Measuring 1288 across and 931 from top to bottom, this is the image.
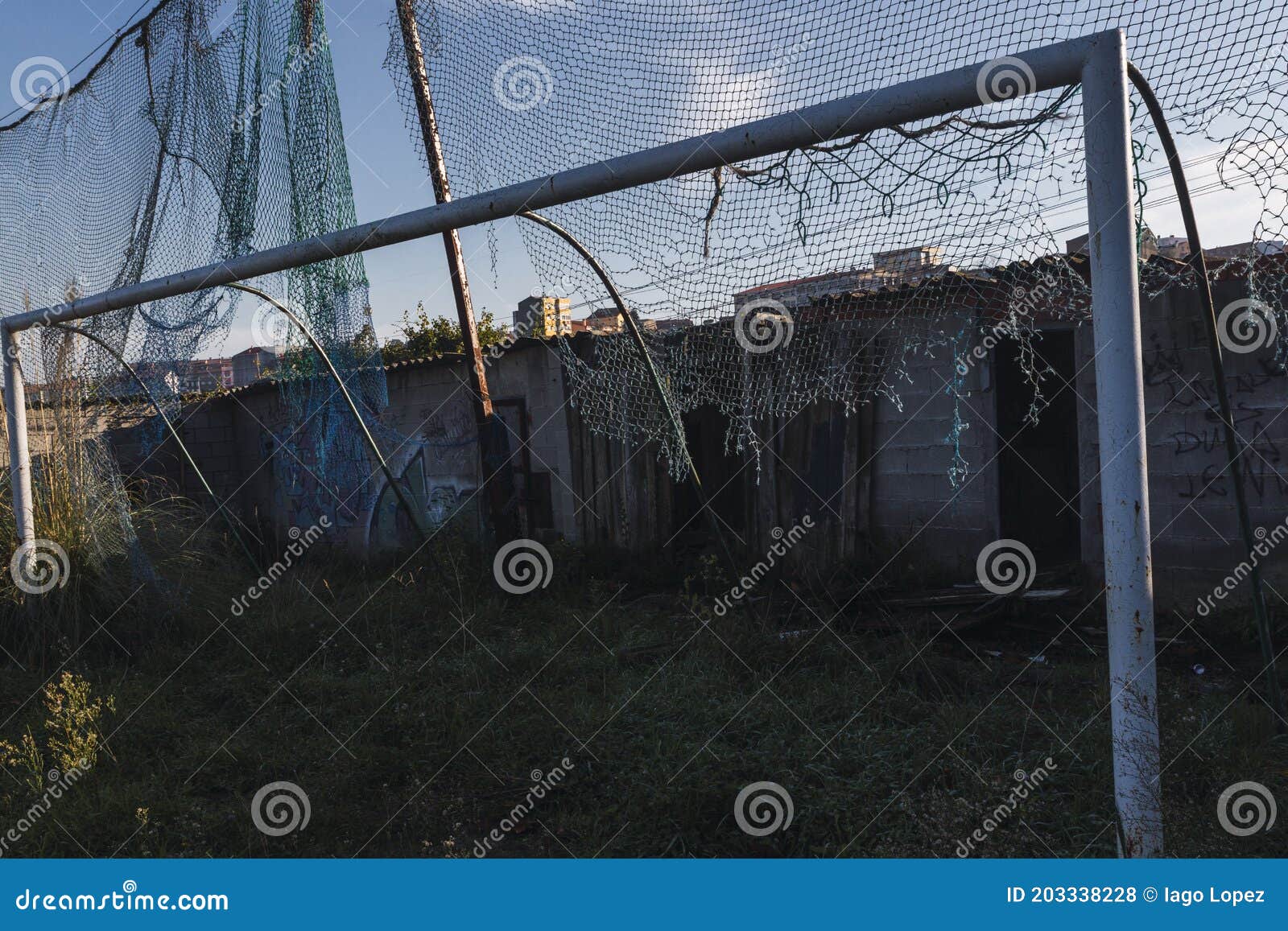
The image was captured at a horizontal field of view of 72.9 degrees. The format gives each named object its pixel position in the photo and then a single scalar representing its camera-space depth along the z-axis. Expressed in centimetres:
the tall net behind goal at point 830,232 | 268
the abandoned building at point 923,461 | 477
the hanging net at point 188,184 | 514
